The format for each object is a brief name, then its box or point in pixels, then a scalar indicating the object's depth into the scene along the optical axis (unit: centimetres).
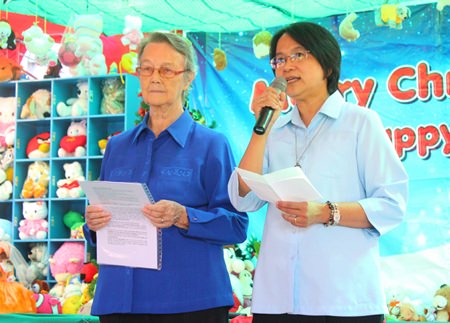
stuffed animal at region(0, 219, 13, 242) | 602
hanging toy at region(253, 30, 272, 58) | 507
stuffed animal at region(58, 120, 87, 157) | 601
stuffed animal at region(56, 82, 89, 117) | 605
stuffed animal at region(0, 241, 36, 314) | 426
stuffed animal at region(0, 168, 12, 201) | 625
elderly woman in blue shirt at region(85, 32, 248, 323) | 195
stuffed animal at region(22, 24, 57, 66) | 534
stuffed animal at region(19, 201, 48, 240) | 604
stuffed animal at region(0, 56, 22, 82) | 620
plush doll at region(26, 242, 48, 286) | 600
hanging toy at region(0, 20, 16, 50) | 524
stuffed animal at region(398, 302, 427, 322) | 443
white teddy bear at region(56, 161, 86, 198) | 594
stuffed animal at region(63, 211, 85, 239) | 592
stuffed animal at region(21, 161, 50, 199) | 611
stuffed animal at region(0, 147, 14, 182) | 631
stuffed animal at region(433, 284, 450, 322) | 449
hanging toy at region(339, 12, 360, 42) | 485
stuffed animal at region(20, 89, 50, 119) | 620
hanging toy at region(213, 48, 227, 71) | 538
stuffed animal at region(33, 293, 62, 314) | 465
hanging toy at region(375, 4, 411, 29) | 479
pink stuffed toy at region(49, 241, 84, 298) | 579
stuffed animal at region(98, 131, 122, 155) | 594
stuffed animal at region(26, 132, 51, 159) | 618
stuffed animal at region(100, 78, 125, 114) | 592
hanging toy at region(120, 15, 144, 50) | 518
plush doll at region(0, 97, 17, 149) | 635
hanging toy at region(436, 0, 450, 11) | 477
